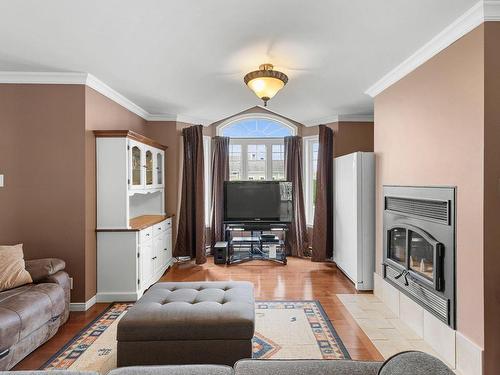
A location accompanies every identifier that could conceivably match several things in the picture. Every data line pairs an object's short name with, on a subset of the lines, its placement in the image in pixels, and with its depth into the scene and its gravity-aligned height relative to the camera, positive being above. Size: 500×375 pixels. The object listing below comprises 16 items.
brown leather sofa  2.10 -0.94
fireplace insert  2.31 -0.53
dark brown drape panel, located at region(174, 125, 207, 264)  5.11 -0.19
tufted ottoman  2.05 -1.01
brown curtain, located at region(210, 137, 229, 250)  5.59 +0.08
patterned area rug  2.32 -1.30
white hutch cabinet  3.43 -0.46
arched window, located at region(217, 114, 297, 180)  5.88 +0.75
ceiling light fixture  2.93 +1.02
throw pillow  2.57 -0.71
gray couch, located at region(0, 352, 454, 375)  1.12 -0.68
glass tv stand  5.19 -0.95
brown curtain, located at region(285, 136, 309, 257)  5.54 -0.25
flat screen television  5.28 -0.27
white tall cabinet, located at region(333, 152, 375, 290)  3.79 -0.41
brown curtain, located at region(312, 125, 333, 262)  5.08 -0.23
